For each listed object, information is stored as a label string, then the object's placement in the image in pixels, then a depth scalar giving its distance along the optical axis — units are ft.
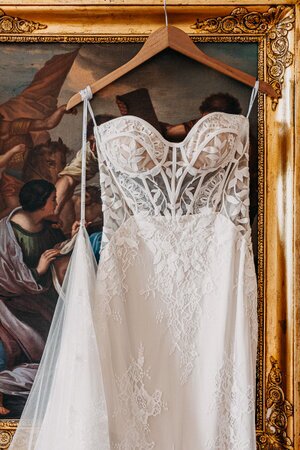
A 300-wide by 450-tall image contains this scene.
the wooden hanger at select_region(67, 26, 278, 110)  4.57
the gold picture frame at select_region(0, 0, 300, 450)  4.86
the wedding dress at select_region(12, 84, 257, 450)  4.35
